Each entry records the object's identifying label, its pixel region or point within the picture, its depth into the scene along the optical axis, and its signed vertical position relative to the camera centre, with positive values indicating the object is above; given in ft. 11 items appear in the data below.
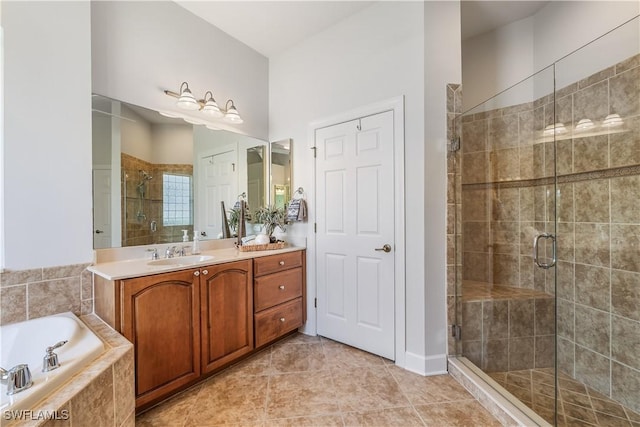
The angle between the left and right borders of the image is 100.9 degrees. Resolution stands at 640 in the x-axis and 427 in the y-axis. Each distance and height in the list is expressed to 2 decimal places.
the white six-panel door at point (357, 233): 7.17 -0.59
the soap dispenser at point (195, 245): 7.49 -0.90
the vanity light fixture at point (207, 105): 7.27 +3.21
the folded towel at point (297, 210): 8.61 +0.08
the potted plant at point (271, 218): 8.94 -0.17
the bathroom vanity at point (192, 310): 5.01 -2.18
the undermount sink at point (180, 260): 6.49 -1.18
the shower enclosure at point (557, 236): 5.41 -0.62
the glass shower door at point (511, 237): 6.50 -0.71
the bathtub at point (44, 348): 3.08 -2.04
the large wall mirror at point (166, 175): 6.20 +1.12
